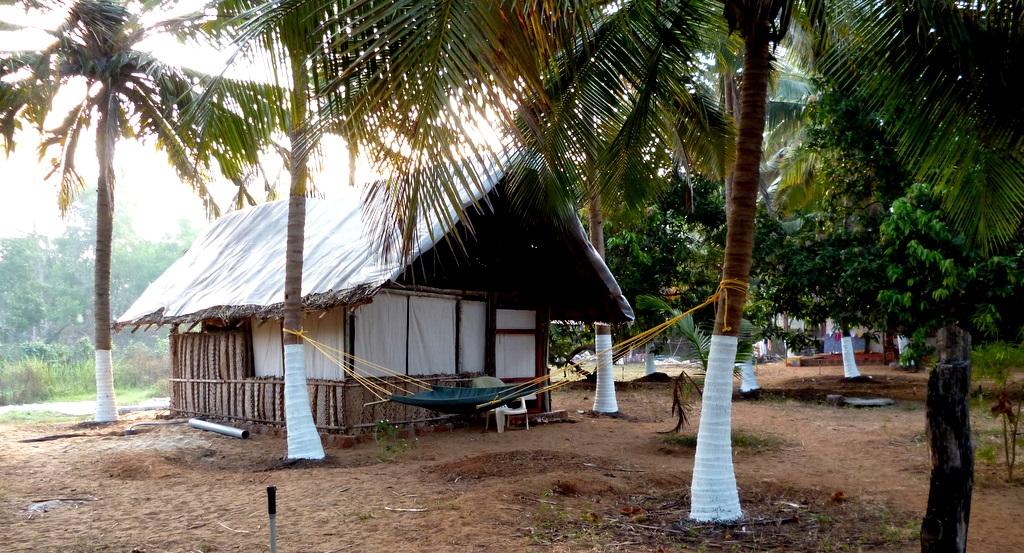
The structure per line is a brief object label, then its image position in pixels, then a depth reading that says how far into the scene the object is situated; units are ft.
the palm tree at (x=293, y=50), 14.83
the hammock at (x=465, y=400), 24.03
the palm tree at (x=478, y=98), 12.13
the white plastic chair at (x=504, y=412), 35.86
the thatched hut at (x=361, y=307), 32.94
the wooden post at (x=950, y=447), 13.03
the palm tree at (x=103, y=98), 38.52
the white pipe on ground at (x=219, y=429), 33.24
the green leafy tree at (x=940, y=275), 29.60
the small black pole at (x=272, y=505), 11.73
